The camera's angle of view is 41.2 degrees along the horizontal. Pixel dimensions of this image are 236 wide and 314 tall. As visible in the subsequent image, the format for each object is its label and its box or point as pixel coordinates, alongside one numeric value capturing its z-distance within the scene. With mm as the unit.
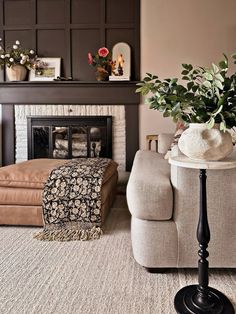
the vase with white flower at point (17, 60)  4277
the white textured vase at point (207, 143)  1387
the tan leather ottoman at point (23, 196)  2559
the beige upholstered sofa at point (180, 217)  1763
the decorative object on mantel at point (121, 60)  4273
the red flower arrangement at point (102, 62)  4200
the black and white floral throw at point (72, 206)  2467
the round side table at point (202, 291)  1464
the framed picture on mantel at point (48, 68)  4441
